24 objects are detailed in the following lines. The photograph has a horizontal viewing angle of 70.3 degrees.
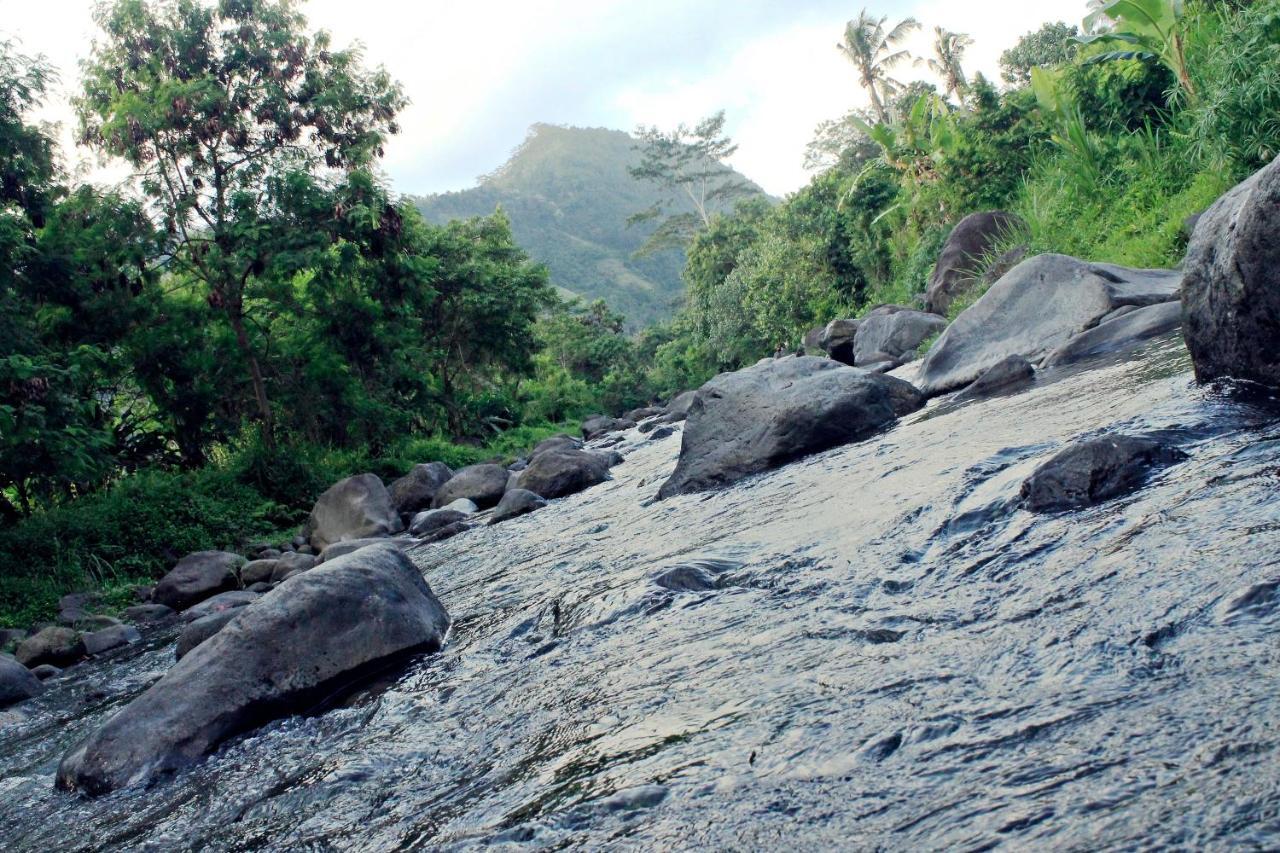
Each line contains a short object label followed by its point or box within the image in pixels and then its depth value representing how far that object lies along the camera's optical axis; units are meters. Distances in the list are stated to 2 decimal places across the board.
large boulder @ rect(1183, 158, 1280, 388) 4.36
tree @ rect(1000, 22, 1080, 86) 33.75
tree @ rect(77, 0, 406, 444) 16.30
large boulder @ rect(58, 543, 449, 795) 3.83
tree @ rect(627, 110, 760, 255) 56.00
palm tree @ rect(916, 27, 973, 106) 37.44
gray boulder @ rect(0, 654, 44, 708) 6.53
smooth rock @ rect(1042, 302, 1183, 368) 7.34
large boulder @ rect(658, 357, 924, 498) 7.68
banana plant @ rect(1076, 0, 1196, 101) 12.09
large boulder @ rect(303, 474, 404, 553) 13.42
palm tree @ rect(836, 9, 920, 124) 38.28
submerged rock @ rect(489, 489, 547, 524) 11.07
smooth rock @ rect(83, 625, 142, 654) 8.62
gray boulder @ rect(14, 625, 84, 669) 8.27
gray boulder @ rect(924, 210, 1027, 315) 15.58
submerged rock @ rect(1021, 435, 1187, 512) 3.71
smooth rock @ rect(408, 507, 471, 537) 12.30
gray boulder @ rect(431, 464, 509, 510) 14.03
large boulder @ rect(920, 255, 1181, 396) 8.41
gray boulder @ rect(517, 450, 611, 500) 12.03
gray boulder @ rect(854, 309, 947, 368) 14.16
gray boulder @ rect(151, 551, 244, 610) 10.82
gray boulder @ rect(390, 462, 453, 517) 15.43
